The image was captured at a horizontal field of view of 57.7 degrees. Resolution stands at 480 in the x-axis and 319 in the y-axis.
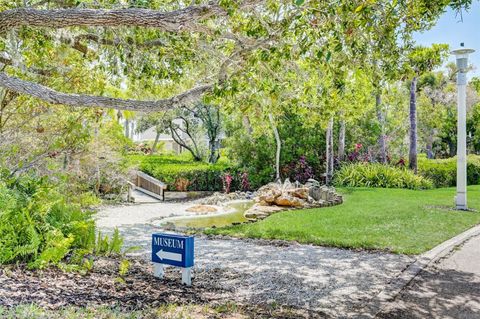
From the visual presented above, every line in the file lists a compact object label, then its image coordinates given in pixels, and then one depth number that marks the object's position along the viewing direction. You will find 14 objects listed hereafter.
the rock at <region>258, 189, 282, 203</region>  12.95
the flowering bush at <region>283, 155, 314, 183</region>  19.30
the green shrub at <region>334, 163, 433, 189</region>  17.58
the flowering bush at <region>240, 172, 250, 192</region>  19.15
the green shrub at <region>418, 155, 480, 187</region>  20.05
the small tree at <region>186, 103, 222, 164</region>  25.73
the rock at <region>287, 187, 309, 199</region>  13.45
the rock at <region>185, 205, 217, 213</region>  12.93
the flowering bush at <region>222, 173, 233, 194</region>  18.46
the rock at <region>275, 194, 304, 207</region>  12.72
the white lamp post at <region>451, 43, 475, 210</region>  11.28
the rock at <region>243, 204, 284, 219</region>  11.66
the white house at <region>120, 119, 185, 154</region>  46.25
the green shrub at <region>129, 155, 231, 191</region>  18.38
